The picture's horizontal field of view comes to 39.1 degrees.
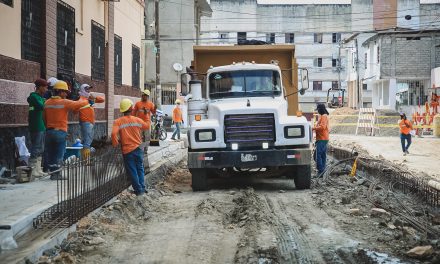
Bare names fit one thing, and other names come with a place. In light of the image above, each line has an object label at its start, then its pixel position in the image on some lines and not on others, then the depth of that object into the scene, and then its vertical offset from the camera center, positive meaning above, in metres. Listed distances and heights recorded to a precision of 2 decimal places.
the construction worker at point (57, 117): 11.49 +0.19
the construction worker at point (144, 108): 15.30 +0.48
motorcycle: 25.86 -0.02
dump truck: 12.46 +0.08
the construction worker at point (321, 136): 14.93 -0.20
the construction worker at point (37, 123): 11.69 +0.08
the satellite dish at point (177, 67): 41.75 +4.10
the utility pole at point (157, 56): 28.23 +3.27
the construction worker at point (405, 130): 23.78 -0.07
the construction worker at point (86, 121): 13.35 +0.14
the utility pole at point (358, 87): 58.69 +4.01
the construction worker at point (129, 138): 10.92 -0.19
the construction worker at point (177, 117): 27.78 +0.47
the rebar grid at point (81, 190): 8.22 -0.95
